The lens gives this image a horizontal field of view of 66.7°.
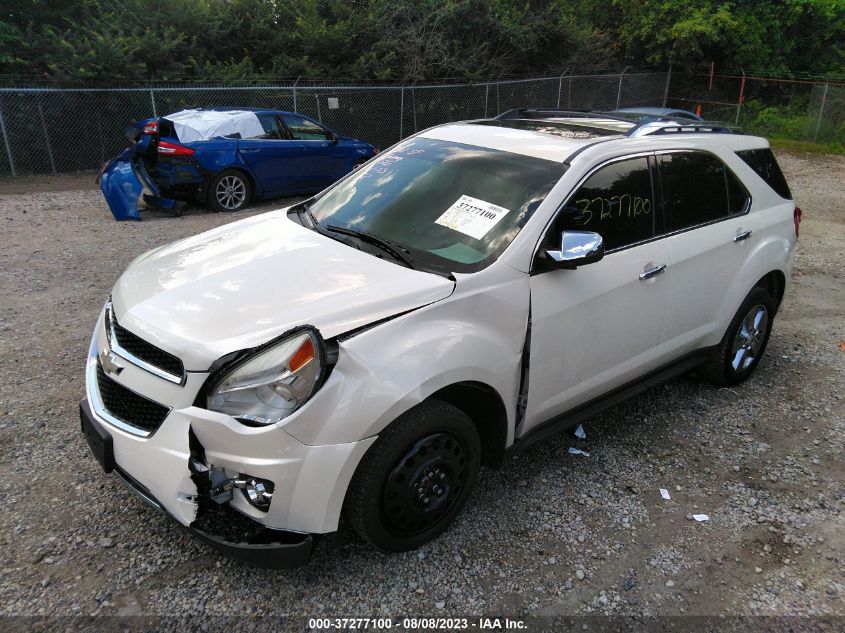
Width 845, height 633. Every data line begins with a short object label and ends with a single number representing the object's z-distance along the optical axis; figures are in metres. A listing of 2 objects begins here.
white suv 2.46
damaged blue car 9.30
